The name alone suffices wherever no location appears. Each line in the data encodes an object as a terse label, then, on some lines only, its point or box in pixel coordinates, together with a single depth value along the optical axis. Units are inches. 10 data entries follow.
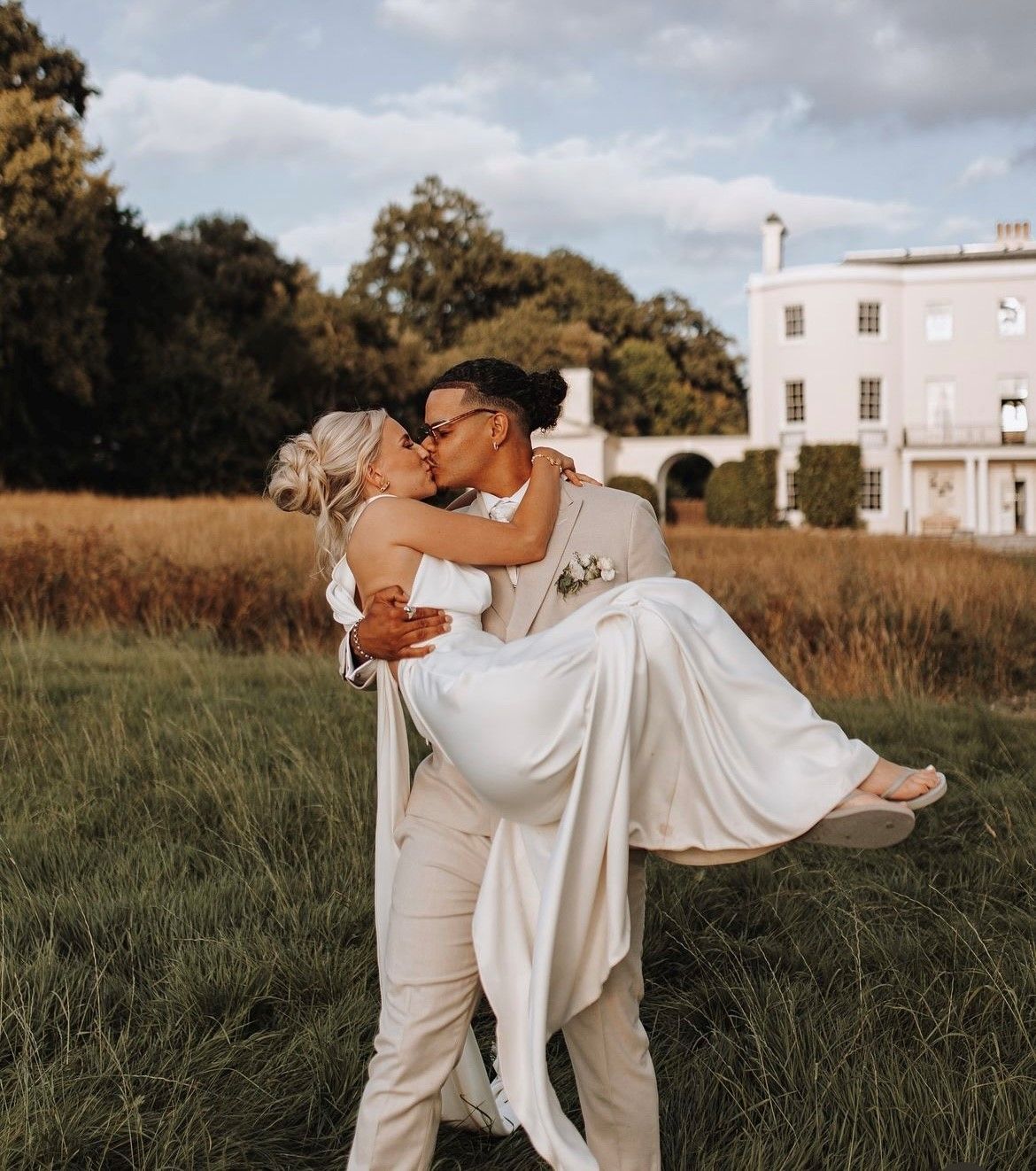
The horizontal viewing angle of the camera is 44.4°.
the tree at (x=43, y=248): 1018.1
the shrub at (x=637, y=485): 1438.2
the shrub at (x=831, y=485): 1428.4
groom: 95.0
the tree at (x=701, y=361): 1942.7
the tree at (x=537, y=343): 1696.6
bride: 89.4
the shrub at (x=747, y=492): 1455.5
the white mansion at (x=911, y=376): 1475.1
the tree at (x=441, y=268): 1929.1
